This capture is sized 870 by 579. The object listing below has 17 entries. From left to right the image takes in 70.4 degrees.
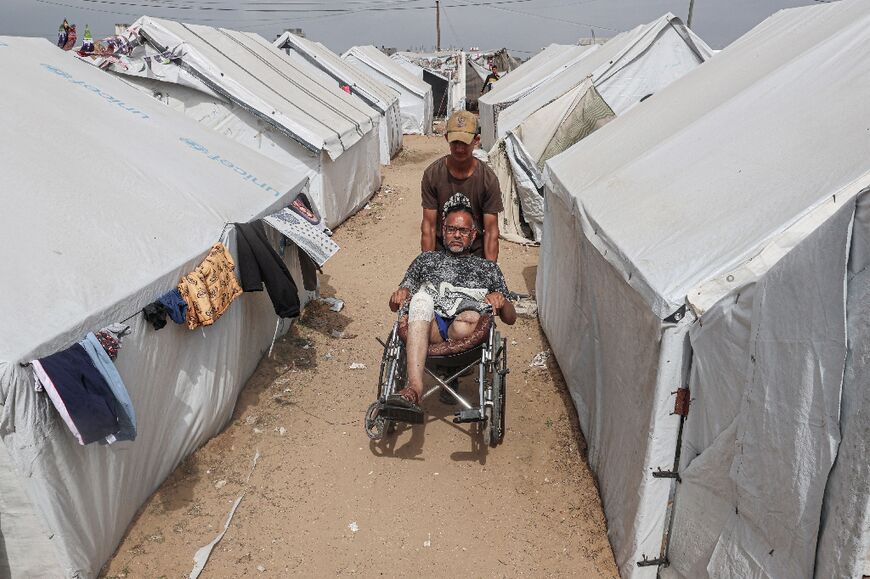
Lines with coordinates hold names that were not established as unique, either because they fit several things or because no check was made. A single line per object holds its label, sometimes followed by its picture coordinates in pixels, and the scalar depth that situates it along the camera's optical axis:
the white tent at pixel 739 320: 2.02
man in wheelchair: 4.16
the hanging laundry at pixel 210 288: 3.99
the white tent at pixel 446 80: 29.20
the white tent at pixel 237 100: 9.14
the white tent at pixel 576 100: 9.87
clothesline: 2.72
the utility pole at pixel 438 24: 44.59
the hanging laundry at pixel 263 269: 4.81
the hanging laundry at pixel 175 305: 3.77
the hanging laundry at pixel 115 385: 3.02
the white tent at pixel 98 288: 2.88
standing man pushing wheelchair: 4.74
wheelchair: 4.18
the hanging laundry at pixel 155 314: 3.61
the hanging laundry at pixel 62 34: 8.53
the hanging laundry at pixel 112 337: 3.18
